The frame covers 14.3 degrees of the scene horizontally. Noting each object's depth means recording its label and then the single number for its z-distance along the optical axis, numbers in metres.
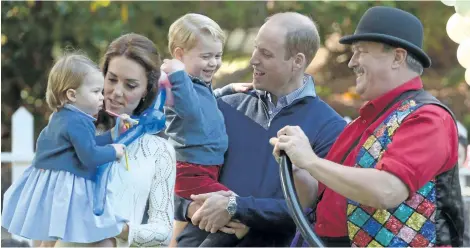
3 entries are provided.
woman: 6.30
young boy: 6.92
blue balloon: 6.25
